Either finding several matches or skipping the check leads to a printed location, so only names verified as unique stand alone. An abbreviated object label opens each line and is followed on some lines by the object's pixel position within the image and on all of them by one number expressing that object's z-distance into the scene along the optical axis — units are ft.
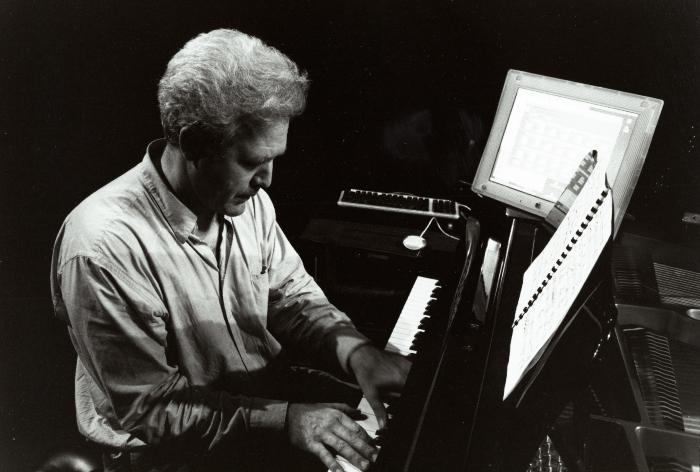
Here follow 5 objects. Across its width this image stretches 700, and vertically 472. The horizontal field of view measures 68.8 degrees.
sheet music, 3.02
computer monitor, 5.94
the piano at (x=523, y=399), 2.99
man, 3.88
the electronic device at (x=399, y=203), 7.40
